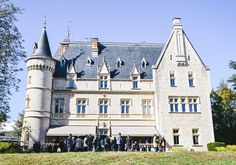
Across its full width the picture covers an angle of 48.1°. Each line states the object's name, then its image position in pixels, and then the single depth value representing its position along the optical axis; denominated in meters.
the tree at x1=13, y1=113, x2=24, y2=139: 51.69
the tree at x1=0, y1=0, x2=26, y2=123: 23.51
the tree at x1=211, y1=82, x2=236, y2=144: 35.78
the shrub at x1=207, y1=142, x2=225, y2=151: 28.75
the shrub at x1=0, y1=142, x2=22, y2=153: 23.17
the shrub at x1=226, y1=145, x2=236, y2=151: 25.25
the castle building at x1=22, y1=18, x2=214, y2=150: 30.62
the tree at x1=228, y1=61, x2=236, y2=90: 39.53
